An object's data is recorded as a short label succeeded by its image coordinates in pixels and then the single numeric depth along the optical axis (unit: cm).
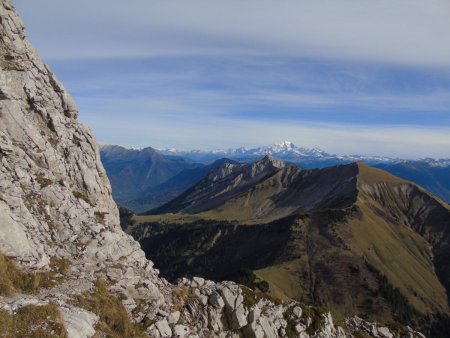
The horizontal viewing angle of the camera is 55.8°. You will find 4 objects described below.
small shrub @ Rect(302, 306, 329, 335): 7194
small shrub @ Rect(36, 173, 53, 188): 5419
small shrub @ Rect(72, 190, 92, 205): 6004
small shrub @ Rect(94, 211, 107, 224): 5951
